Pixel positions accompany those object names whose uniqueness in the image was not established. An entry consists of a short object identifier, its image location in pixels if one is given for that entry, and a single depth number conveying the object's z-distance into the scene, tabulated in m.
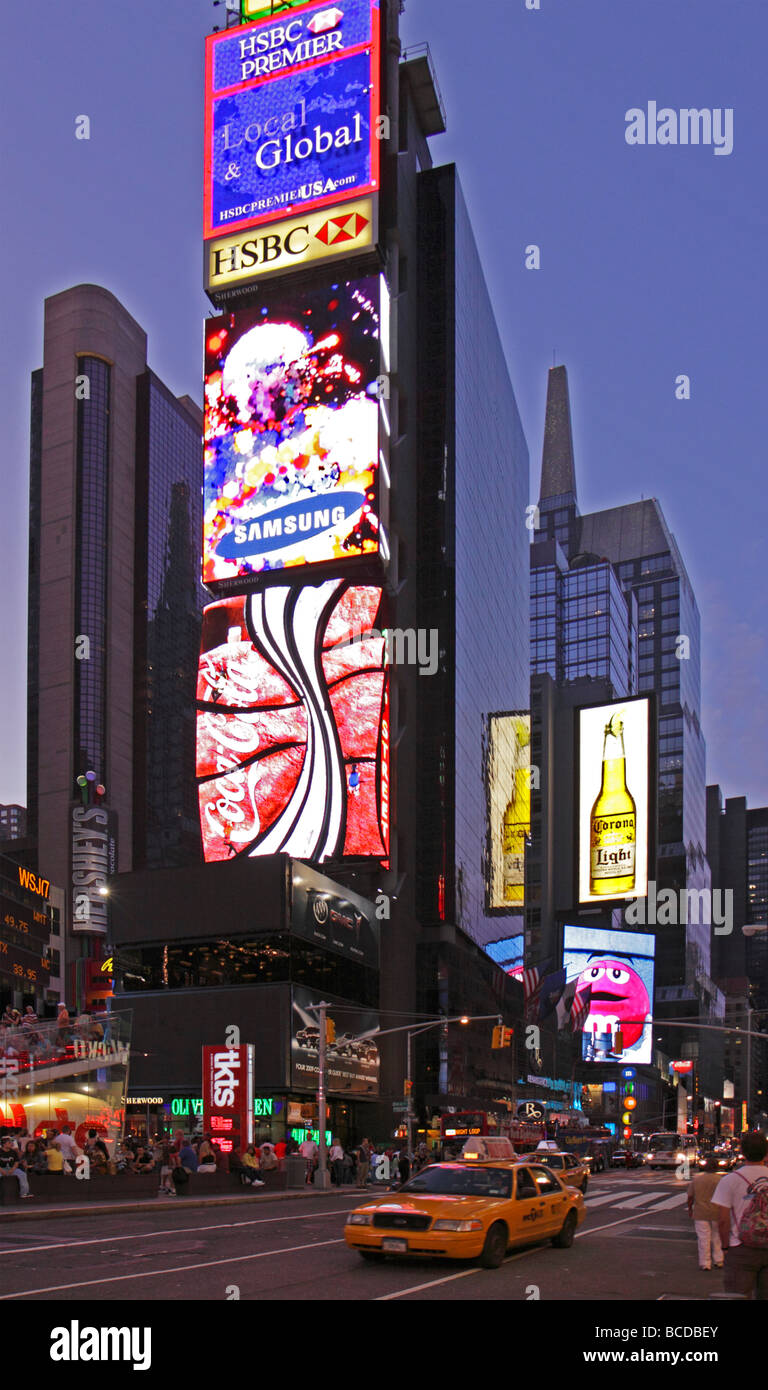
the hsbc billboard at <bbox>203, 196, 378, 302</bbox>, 88.69
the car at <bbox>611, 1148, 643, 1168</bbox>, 72.31
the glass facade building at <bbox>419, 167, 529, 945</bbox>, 109.38
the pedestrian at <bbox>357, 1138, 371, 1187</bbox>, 49.55
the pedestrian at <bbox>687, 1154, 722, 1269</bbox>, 18.02
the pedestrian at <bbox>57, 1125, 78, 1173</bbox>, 31.32
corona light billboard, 129.25
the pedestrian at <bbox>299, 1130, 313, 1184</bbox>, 56.85
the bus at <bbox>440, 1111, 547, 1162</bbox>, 56.86
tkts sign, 44.94
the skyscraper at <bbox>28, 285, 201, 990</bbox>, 154.88
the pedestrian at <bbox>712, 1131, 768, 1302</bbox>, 10.53
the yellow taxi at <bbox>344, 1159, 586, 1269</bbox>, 17.23
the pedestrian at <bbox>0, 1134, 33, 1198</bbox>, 28.56
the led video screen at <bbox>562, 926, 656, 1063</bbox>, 135.75
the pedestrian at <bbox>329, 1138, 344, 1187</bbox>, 49.22
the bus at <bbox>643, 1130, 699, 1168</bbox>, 73.00
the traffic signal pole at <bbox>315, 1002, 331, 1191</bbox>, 45.41
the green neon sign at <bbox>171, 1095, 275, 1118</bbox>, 66.19
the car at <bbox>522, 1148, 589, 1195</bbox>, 33.06
